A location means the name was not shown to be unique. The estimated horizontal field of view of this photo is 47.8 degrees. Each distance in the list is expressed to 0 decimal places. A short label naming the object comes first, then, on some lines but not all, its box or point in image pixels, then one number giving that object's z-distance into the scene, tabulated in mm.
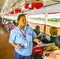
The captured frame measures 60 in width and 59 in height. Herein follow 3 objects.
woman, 1110
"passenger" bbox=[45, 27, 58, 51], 1171
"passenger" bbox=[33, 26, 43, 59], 1294
